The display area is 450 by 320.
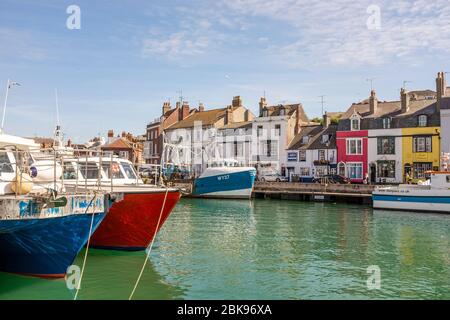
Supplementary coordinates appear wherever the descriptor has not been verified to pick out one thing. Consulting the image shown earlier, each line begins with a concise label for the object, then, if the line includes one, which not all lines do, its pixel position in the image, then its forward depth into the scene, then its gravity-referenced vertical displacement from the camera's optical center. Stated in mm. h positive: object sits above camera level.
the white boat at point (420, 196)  34509 -2207
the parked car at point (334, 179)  49000 -1125
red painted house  51125 +2577
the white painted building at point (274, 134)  60250 +4695
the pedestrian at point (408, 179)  44231 -1111
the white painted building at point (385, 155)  48531 +1453
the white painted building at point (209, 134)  64688 +5396
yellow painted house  46031 +1882
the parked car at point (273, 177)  57334 -1026
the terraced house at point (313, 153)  54500 +1988
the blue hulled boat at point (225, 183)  47844 -1458
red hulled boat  16375 -1623
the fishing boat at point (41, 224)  11727 -1417
